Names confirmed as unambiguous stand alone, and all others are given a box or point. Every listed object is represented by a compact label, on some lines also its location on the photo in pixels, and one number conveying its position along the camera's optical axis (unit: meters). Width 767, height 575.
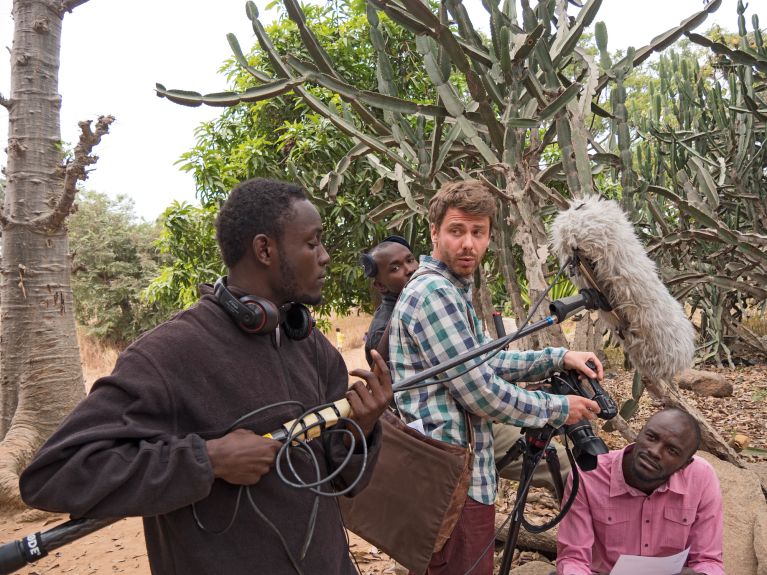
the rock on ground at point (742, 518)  2.95
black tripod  2.20
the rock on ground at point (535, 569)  3.13
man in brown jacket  1.22
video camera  2.06
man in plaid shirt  2.13
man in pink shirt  2.50
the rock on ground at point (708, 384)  6.67
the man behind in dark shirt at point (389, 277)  3.15
